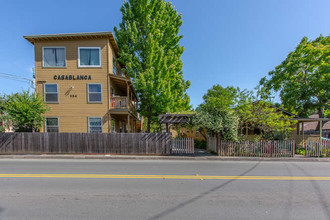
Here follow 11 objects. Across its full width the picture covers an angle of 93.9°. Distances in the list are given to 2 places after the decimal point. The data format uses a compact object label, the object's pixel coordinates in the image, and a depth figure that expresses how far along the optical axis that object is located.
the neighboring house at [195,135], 24.20
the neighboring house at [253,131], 15.74
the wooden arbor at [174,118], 10.91
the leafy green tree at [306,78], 16.84
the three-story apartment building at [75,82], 13.12
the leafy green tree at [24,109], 10.84
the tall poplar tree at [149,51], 13.59
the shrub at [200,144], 15.15
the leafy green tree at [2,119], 11.80
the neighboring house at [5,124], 11.75
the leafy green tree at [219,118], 9.77
